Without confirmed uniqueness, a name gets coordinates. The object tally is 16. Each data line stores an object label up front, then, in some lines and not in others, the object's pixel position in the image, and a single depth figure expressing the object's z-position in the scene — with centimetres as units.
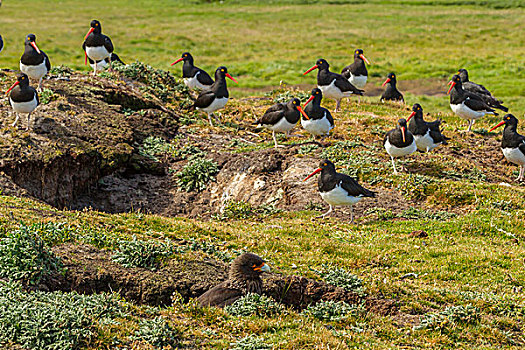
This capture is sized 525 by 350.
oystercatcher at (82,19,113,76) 2130
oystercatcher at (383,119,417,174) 1670
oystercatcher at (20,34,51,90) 1795
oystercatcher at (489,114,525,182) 1820
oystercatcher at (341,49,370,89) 2586
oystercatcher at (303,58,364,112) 2314
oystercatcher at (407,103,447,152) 1850
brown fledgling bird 953
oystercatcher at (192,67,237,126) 2055
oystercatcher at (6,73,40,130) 1553
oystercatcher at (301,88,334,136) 1889
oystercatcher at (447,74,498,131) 2222
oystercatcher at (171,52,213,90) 2381
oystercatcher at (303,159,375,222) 1440
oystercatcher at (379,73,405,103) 2720
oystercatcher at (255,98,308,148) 1883
